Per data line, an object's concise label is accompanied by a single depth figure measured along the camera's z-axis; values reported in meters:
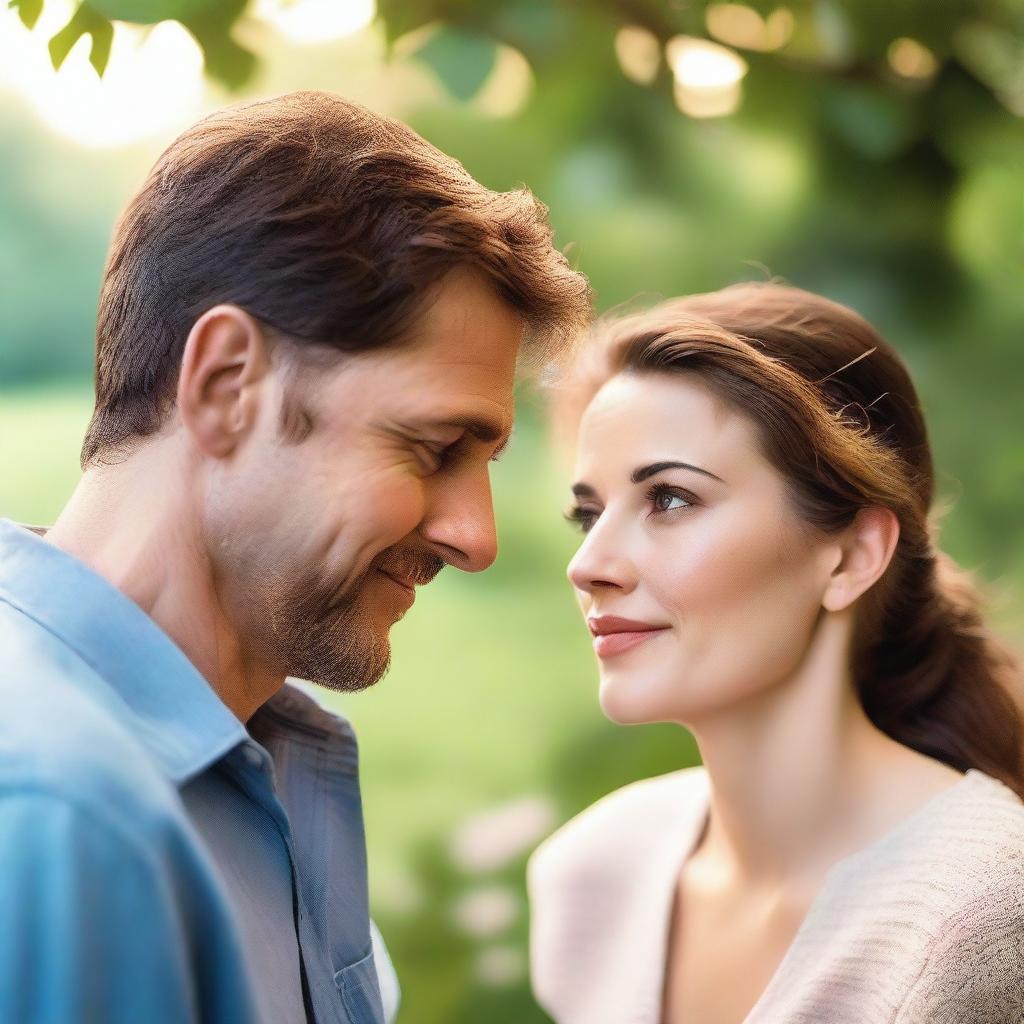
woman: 1.45
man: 1.02
